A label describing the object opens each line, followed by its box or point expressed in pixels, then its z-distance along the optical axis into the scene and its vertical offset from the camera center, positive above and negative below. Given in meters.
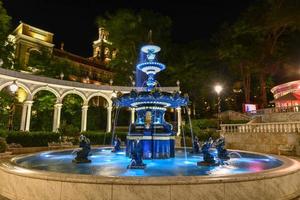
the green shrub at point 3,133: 16.52 -0.41
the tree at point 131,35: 33.25 +13.88
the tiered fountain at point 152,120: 10.66 +0.55
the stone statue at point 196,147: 13.22 -0.89
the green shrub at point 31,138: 17.33 -0.76
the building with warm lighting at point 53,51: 39.41 +15.24
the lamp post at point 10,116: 25.76 +1.36
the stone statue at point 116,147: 13.93 -1.03
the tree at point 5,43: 24.88 +9.40
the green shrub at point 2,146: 12.19 -0.96
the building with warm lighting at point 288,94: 28.41 +5.50
